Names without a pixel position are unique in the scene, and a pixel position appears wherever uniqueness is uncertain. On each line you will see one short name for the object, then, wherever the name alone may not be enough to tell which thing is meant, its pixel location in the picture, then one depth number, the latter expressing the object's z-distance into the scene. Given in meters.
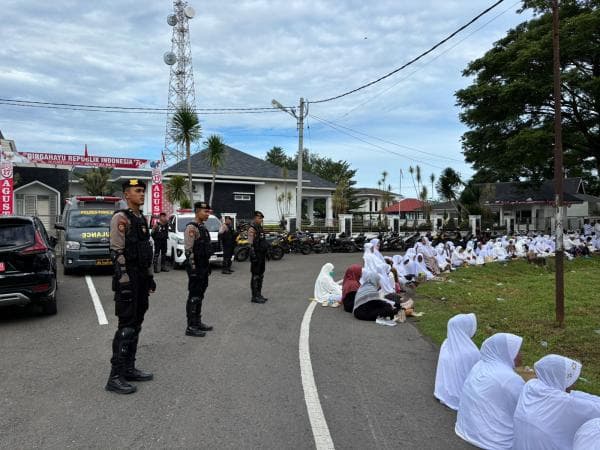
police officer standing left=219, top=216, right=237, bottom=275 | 14.57
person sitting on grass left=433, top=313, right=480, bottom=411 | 4.33
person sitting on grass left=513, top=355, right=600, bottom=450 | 2.89
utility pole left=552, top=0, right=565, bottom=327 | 7.73
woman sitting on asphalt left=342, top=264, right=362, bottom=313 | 8.67
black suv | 7.07
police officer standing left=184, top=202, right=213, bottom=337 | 6.71
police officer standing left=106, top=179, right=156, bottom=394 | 4.51
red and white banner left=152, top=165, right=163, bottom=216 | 21.84
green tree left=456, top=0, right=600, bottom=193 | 19.61
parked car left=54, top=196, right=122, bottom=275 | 12.52
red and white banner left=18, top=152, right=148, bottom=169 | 24.94
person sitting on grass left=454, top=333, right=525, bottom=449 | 3.52
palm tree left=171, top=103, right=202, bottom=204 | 21.34
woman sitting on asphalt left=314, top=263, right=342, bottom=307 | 9.55
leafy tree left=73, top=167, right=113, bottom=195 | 25.55
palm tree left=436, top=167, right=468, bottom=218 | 43.34
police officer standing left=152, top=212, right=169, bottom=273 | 14.12
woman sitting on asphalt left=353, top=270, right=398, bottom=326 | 7.91
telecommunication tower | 37.50
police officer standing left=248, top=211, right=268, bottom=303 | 9.40
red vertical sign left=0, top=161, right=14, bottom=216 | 19.50
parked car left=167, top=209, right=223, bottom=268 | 14.98
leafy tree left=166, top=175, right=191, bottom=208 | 26.64
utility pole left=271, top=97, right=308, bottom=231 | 25.75
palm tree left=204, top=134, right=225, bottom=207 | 23.25
